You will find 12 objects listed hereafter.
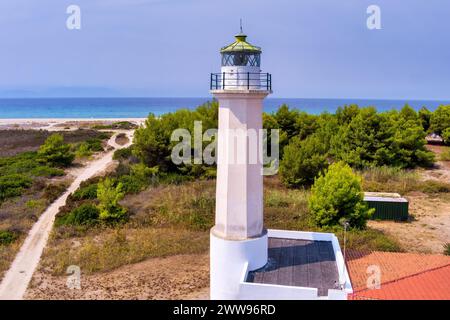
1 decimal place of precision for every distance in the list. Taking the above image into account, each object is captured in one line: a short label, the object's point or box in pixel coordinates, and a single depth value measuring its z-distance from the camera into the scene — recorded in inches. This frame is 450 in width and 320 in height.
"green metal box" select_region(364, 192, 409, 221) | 970.7
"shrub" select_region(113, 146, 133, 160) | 1614.2
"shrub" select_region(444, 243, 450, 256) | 714.8
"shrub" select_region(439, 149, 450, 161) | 1700.4
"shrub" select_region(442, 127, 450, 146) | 2022.1
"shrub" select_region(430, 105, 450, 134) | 2049.7
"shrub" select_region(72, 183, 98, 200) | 1066.2
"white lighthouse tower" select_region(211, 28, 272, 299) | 470.3
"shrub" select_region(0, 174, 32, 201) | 1101.3
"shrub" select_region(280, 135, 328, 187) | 1192.8
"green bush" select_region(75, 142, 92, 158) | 1695.4
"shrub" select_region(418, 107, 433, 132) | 2123.5
